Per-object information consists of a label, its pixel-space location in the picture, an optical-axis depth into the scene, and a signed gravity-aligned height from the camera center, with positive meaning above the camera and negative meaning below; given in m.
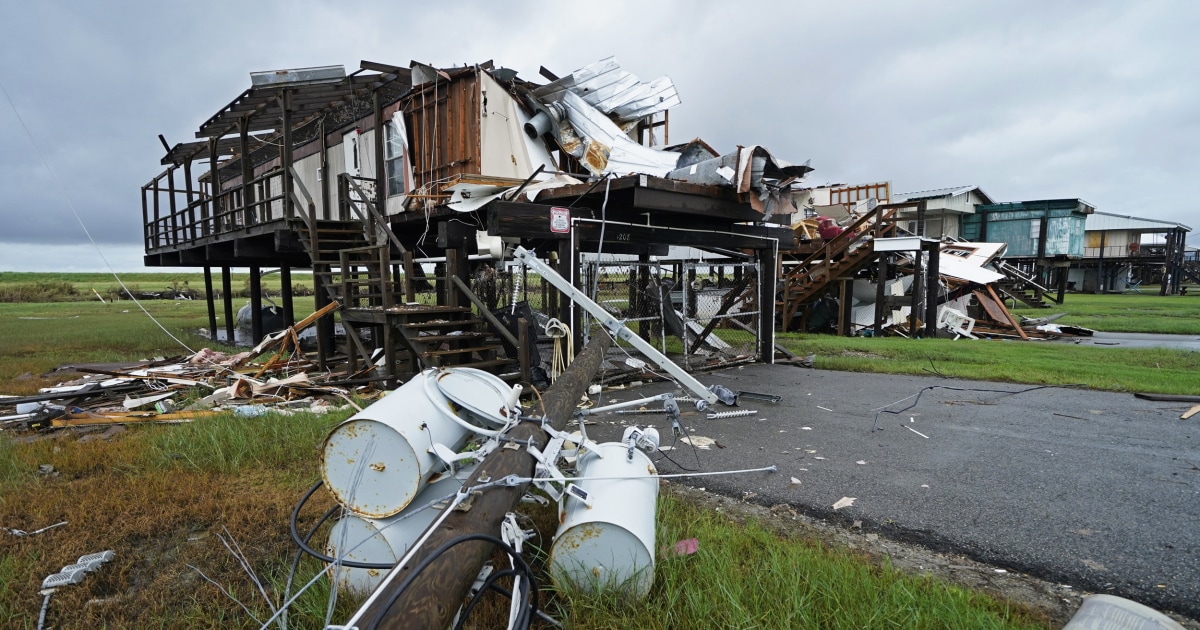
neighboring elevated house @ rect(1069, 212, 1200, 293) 36.50 +1.67
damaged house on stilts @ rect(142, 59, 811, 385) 7.81 +1.12
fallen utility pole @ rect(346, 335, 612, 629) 1.87 -1.07
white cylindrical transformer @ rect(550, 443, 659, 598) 2.59 -1.24
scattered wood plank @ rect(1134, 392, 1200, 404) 6.74 -1.44
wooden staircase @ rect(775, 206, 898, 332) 14.80 +0.32
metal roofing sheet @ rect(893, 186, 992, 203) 32.53 +4.80
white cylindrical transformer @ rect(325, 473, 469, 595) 2.73 -1.28
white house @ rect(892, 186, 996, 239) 32.50 +4.03
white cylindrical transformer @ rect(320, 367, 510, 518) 2.65 -0.87
